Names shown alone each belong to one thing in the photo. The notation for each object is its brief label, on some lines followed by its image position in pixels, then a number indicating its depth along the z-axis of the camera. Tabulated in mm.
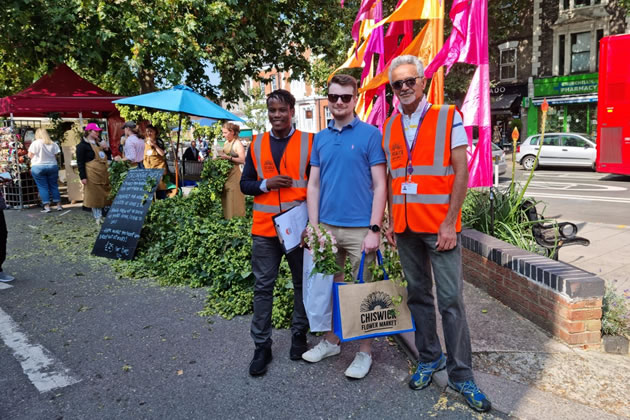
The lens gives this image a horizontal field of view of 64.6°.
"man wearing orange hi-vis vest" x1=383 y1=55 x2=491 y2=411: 2723
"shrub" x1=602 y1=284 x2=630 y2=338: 3617
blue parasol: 7926
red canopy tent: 11203
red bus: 12352
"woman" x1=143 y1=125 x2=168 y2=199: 9039
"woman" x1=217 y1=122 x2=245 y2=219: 6965
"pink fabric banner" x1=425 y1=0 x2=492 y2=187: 5102
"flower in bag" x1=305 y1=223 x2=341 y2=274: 3104
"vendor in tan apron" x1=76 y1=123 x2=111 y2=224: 9703
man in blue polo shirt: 3053
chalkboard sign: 6719
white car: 18406
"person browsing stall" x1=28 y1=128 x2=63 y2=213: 11234
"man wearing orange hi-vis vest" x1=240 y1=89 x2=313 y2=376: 3307
